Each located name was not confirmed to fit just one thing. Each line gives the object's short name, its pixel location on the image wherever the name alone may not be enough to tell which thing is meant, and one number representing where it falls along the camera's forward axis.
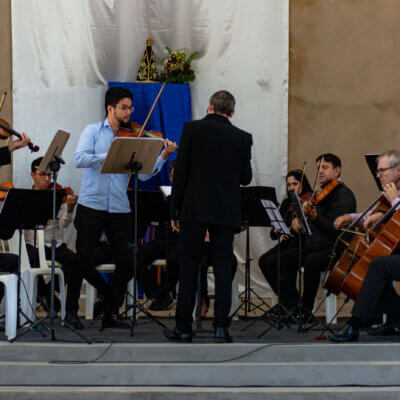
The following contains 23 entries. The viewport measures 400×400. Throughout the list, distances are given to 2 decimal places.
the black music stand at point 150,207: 10.92
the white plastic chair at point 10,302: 8.84
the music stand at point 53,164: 8.71
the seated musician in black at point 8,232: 8.92
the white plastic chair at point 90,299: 11.45
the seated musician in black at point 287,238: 11.69
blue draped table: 14.53
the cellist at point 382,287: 8.79
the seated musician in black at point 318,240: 10.80
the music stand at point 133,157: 8.95
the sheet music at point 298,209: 9.16
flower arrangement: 14.56
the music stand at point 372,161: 10.33
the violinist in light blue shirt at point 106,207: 9.65
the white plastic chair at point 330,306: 10.99
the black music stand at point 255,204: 10.84
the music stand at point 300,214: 9.16
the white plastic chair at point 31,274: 10.32
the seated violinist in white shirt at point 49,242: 11.27
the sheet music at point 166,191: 10.95
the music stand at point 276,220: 9.86
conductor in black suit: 8.57
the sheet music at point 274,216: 9.87
